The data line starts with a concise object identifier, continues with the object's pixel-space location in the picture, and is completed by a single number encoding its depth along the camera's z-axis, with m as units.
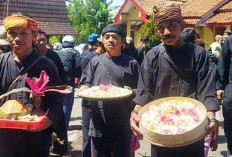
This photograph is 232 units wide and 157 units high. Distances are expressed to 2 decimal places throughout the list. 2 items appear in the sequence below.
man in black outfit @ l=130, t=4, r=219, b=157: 1.93
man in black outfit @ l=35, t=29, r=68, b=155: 3.69
